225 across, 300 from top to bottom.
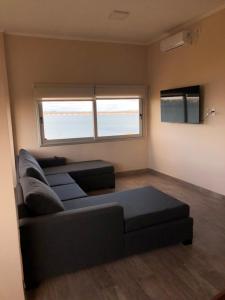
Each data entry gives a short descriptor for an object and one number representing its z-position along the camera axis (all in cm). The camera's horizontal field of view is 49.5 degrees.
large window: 462
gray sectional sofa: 198
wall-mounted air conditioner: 397
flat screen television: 390
